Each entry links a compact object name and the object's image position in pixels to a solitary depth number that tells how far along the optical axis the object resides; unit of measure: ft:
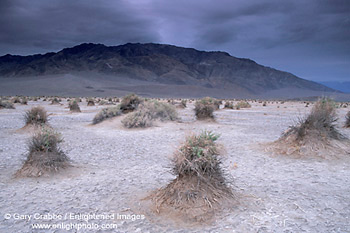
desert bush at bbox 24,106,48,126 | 47.93
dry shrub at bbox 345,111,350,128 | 54.65
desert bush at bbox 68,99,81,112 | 87.79
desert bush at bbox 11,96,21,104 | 133.08
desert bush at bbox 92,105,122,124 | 58.59
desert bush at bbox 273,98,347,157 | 30.50
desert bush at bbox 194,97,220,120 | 64.73
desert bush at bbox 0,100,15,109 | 93.75
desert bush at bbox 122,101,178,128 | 53.62
